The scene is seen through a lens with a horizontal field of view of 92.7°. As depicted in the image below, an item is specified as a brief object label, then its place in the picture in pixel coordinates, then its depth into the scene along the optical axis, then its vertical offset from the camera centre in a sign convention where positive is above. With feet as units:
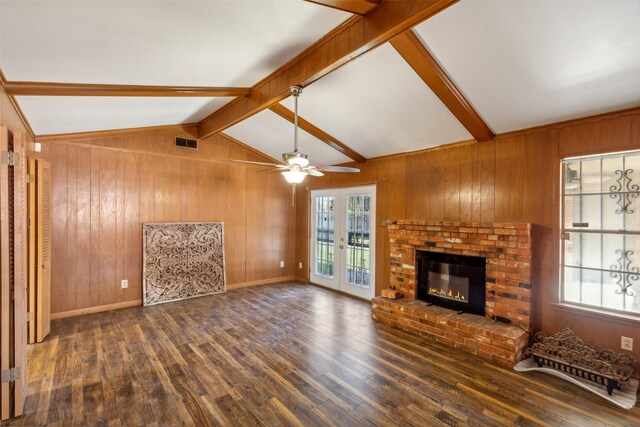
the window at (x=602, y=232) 9.89 -0.66
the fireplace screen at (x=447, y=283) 13.38 -3.22
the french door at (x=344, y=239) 18.40 -1.79
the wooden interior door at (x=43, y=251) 11.80 -1.60
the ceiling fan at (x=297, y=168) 10.17 +1.58
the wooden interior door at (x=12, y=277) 7.25 -1.64
